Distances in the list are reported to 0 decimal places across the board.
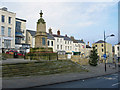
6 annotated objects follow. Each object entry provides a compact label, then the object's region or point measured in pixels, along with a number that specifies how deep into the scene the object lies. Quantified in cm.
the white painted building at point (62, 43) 4301
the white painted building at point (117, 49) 6878
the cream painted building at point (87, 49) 6585
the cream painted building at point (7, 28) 3412
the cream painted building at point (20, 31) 3919
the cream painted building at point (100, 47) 6262
